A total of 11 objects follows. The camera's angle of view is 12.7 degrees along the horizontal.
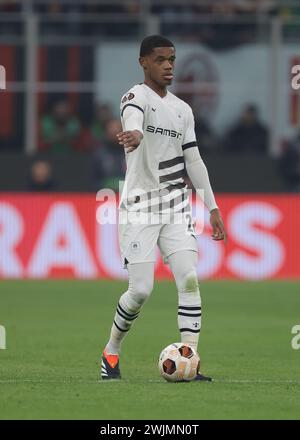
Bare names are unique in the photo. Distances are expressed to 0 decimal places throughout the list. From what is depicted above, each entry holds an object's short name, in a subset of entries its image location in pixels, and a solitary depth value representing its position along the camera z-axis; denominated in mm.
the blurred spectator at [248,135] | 23422
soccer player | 10281
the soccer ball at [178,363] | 10109
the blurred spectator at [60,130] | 23375
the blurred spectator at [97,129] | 23453
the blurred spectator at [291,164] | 23344
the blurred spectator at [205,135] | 23438
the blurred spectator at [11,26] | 23234
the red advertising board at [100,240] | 21984
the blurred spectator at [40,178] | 23172
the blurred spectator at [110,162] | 23219
